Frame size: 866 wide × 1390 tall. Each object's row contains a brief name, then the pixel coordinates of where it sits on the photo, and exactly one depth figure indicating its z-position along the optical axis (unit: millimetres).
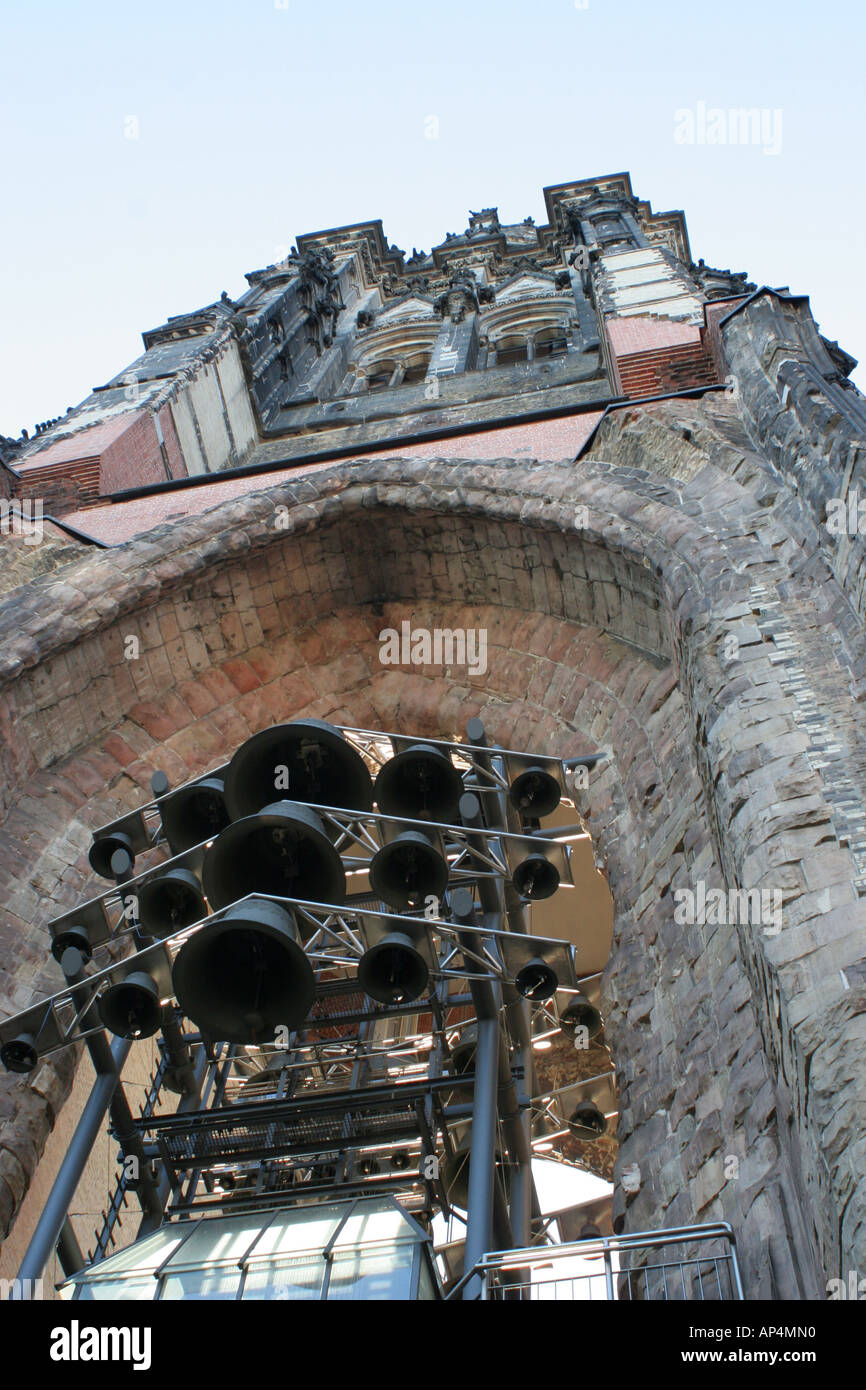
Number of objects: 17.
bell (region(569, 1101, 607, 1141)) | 10734
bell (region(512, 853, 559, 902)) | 7543
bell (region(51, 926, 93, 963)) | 7379
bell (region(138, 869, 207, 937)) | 7430
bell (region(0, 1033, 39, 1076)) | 6703
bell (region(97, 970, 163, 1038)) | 6836
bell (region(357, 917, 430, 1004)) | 6586
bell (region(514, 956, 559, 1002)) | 6988
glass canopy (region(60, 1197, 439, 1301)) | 5328
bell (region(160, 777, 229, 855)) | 8195
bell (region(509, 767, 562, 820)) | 8148
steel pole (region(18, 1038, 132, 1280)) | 5969
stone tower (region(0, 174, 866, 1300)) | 5418
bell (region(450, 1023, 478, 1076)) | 8375
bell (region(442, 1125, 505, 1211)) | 7742
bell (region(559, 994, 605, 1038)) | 8641
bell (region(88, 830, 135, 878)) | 7922
